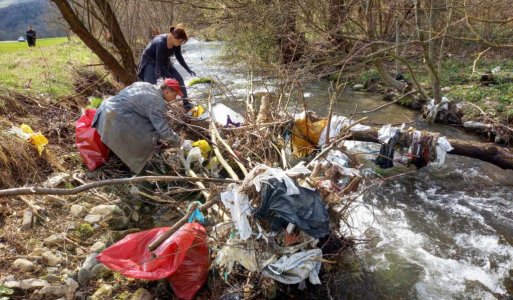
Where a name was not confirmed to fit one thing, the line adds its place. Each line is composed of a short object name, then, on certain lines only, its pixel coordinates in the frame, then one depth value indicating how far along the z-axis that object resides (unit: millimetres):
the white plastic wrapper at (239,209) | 2684
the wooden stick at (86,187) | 2232
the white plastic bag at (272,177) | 2726
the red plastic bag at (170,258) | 2742
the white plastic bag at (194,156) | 4445
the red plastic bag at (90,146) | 4465
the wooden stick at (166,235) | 2836
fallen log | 4614
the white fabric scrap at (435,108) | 7055
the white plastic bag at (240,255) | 2797
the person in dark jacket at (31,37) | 18469
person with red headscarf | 4121
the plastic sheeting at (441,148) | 4609
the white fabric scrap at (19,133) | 4512
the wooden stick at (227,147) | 3691
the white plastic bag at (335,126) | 4727
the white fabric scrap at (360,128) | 5028
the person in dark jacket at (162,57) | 5299
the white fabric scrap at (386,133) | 4715
